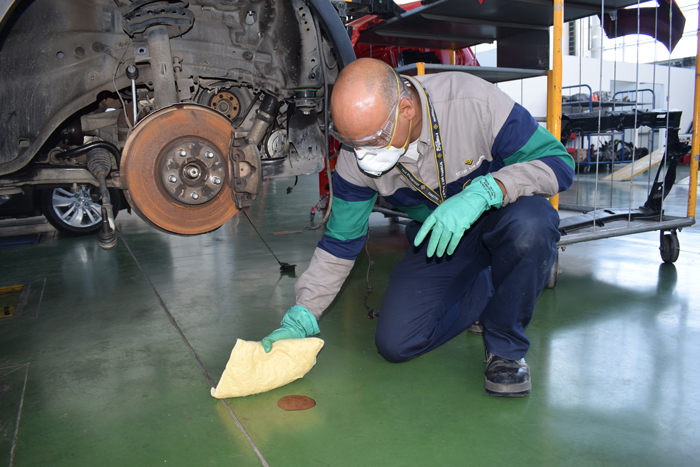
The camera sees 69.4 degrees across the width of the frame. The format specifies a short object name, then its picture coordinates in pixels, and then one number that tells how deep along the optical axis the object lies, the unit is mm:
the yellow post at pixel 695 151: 2803
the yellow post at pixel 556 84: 2404
